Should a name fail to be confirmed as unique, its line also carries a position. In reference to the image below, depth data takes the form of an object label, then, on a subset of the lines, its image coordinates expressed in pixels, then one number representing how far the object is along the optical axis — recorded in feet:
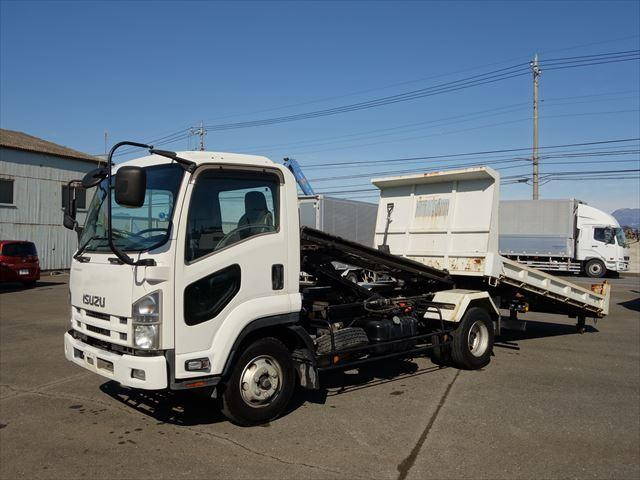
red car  60.29
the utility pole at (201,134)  152.76
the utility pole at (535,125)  119.65
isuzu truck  14.93
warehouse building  81.56
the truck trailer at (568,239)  93.20
